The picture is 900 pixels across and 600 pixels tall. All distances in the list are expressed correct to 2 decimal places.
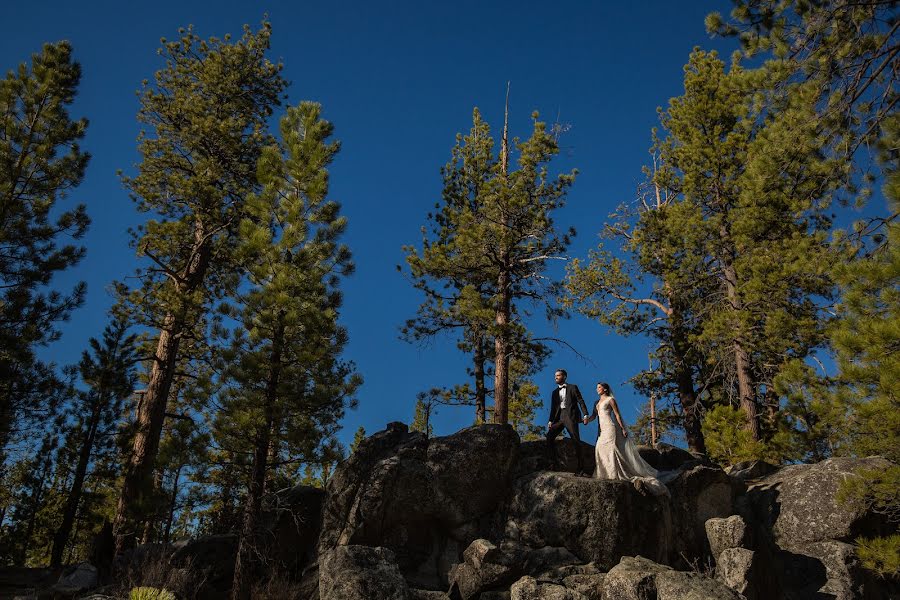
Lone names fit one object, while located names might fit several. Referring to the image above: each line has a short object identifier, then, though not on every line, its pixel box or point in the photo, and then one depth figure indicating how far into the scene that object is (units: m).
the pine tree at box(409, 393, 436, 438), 32.28
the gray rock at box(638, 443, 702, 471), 14.72
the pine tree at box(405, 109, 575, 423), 18.31
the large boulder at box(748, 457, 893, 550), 11.80
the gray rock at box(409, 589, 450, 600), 9.58
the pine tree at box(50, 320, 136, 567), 17.76
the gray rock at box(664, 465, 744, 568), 11.98
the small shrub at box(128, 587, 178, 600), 9.23
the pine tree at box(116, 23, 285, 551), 15.27
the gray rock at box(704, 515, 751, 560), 10.91
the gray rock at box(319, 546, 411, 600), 8.98
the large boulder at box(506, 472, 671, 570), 10.95
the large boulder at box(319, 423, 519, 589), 12.07
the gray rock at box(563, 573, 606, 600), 9.25
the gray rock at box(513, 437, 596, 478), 13.17
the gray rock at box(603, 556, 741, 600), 8.18
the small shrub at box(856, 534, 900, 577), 9.04
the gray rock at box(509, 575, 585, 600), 8.73
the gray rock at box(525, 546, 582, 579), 10.45
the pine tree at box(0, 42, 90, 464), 14.35
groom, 12.92
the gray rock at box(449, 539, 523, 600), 9.97
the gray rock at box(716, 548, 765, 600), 9.44
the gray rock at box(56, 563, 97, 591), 12.02
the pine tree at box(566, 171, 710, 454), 19.80
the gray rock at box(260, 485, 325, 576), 13.02
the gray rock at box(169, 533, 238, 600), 12.38
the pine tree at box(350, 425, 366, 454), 33.72
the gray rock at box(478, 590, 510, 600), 9.65
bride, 12.23
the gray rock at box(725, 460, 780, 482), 14.55
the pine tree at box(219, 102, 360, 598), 13.05
